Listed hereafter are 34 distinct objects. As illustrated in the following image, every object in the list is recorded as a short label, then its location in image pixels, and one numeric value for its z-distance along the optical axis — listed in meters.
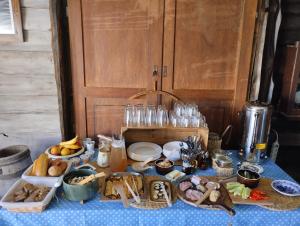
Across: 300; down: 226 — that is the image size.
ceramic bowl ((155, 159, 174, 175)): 1.29
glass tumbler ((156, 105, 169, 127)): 1.48
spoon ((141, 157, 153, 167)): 1.33
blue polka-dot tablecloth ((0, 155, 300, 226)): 1.00
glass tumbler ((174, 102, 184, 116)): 1.53
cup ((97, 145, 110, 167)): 1.33
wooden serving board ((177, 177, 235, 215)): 1.03
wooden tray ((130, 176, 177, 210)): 1.02
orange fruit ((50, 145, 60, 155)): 1.44
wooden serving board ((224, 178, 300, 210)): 1.04
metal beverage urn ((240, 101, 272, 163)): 1.43
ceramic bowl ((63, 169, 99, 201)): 1.02
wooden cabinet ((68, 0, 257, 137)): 1.51
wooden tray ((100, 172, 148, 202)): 1.06
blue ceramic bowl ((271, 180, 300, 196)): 1.13
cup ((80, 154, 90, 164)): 1.39
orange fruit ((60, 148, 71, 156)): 1.44
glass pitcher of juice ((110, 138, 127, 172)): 1.31
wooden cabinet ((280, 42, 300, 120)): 1.70
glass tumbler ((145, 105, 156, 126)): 1.48
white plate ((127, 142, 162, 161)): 1.42
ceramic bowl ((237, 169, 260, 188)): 1.15
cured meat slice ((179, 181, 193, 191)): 1.14
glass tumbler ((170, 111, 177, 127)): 1.47
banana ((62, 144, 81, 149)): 1.48
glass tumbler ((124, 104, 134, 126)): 1.47
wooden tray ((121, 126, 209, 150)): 1.57
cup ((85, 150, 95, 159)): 1.46
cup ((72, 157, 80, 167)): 1.36
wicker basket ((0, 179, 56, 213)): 0.98
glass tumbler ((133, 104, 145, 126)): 1.47
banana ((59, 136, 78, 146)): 1.49
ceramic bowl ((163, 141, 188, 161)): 1.42
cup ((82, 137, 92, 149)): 1.55
